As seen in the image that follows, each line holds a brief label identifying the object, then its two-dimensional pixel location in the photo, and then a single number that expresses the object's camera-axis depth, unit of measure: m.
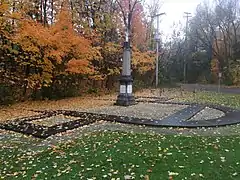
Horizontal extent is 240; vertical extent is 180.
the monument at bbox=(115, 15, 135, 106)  14.11
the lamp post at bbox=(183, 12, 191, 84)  40.00
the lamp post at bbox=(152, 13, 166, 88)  27.89
